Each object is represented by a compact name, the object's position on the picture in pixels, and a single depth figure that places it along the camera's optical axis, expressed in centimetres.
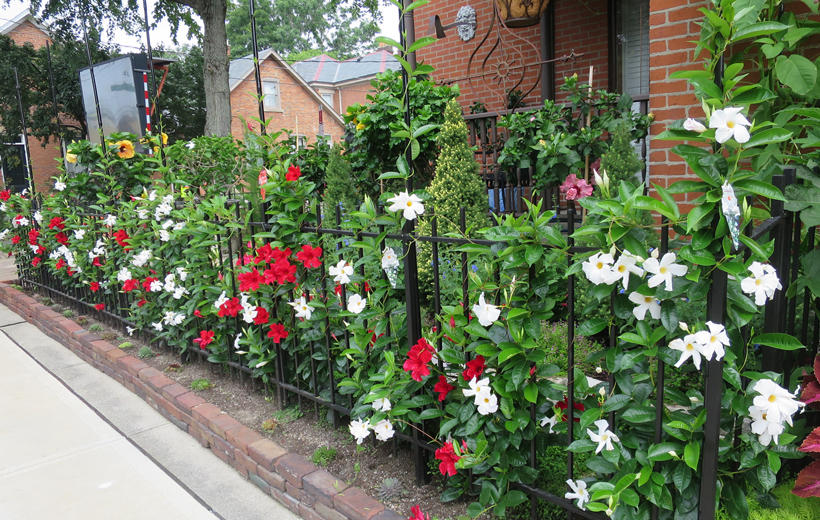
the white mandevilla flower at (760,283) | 136
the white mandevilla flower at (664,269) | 145
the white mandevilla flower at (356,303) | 242
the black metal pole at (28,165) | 657
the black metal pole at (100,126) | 505
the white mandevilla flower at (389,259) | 226
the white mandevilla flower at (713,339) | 140
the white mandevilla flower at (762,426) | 146
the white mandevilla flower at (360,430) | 241
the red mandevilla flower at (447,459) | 205
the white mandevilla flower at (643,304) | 153
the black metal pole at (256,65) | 301
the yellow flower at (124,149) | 515
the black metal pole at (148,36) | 414
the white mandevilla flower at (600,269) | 151
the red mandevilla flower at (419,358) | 215
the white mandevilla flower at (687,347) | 143
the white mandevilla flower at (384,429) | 235
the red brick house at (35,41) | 2339
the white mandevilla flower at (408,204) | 213
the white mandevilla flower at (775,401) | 142
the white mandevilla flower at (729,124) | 131
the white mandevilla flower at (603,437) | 167
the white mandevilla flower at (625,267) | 150
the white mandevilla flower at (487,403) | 192
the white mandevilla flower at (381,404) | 229
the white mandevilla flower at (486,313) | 183
